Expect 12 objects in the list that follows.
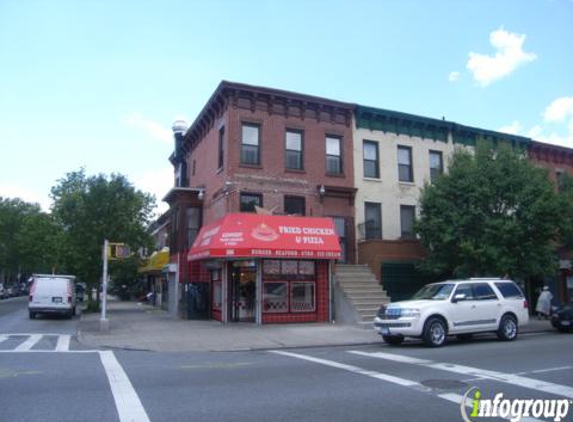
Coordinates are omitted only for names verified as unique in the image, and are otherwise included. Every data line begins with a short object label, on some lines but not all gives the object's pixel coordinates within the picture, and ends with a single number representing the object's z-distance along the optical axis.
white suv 13.72
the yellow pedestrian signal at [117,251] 18.50
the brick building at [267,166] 21.42
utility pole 17.72
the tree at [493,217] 19.03
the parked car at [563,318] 17.53
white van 24.91
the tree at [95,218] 29.41
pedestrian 21.42
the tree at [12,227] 64.69
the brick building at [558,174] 26.78
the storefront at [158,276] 31.28
